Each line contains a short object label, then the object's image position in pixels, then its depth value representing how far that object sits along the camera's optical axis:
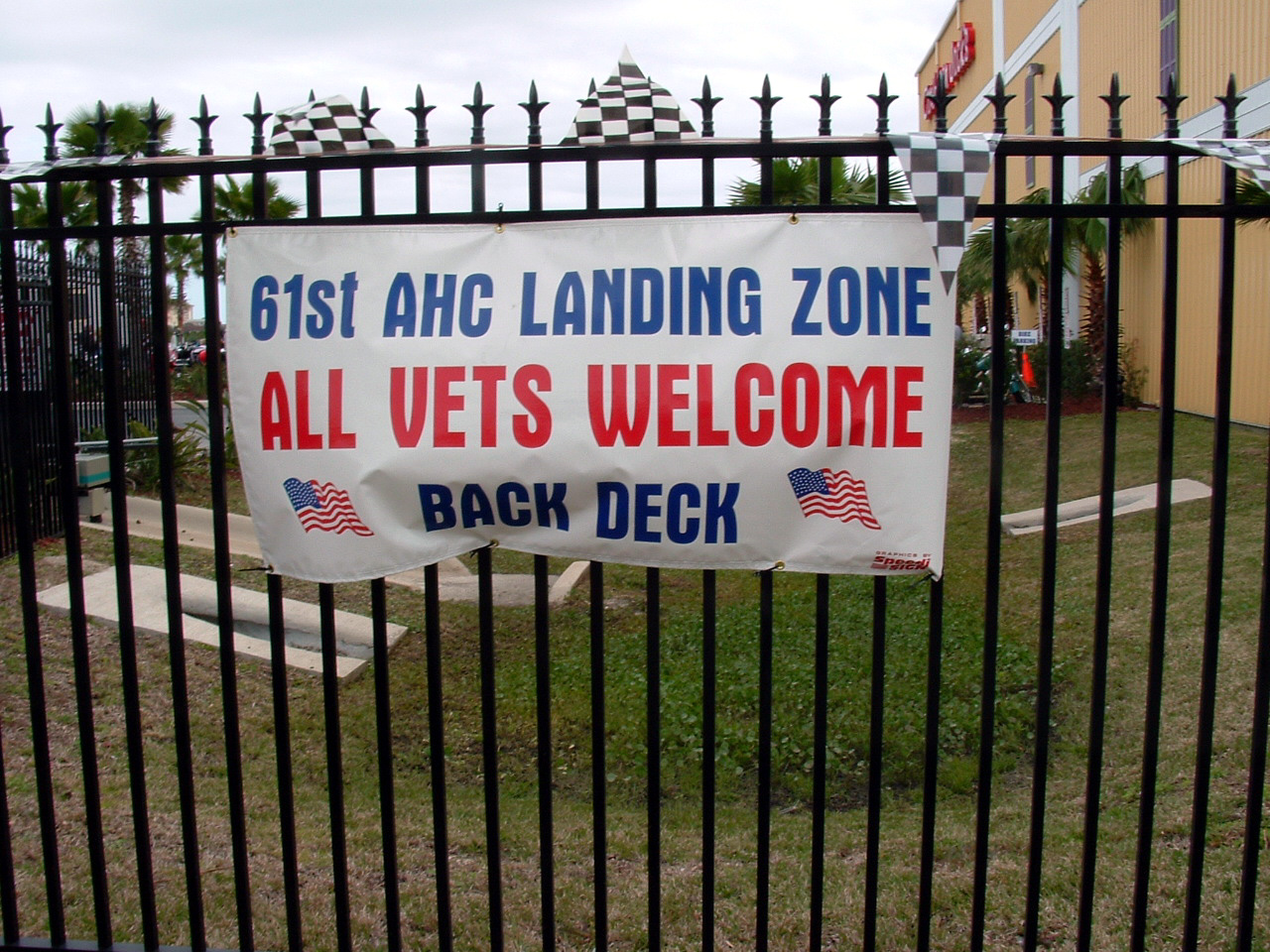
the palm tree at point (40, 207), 15.52
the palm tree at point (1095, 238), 16.75
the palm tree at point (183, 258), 27.09
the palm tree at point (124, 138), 17.62
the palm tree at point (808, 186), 11.69
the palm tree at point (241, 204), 17.48
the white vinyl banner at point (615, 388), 2.60
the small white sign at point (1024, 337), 13.34
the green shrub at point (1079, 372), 18.06
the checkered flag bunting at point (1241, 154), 2.53
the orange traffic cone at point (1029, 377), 19.80
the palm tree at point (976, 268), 17.95
